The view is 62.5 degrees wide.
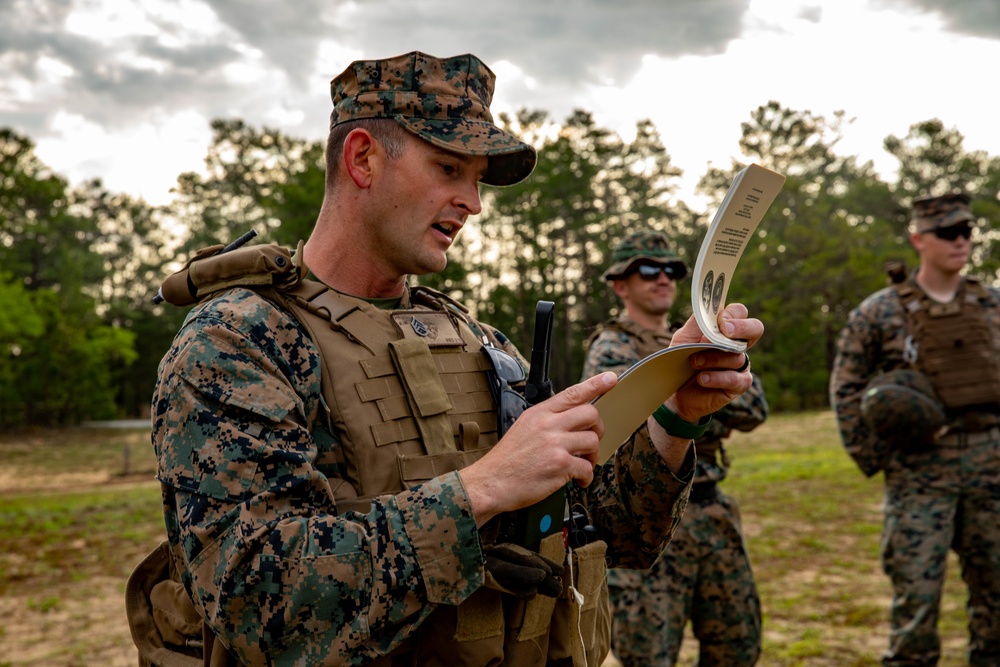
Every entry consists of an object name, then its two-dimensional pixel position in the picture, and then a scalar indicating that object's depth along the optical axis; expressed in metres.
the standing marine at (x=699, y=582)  4.32
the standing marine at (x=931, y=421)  4.93
